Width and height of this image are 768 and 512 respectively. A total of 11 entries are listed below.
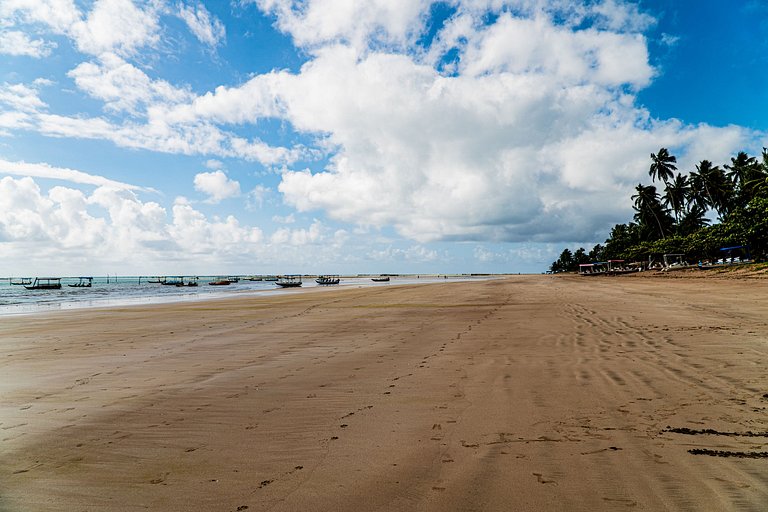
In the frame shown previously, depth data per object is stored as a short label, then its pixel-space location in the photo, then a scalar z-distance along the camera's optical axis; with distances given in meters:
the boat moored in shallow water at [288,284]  78.43
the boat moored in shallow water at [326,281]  95.90
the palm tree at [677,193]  83.81
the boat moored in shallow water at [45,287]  83.19
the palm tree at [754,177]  53.02
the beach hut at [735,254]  64.07
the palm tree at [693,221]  91.19
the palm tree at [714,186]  74.00
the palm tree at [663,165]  83.81
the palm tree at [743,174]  59.63
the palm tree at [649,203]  89.31
